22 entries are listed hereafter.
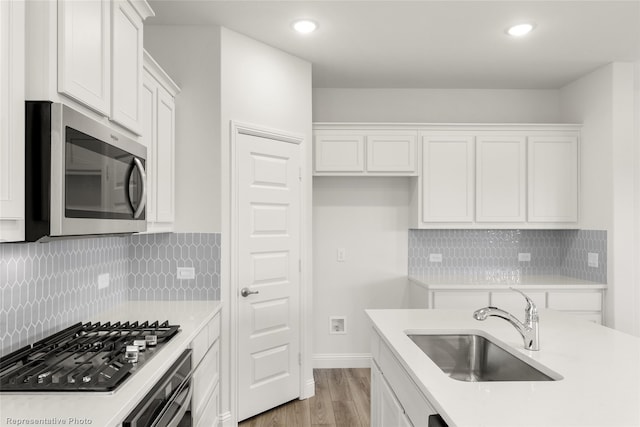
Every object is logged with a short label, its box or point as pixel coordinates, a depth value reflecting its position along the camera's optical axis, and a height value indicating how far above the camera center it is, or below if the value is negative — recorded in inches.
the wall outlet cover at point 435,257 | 178.5 -16.6
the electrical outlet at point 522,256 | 179.2 -16.1
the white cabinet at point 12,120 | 48.2 +10.0
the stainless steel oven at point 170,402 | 57.7 -26.9
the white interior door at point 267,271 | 127.3 -16.5
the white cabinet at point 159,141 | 98.0 +16.4
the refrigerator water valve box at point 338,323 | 177.2 -42.5
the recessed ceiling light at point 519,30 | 122.7 +50.0
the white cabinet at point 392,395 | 63.0 -29.3
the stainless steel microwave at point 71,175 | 53.0 +4.9
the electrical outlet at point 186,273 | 121.0 -15.6
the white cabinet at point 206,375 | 90.3 -35.1
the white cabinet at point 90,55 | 54.0 +21.4
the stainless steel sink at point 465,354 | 81.3 -25.8
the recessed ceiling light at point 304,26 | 120.0 +49.6
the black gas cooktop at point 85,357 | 55.5 -20.8
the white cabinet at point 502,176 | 165.8 +14.0
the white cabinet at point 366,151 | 165.3 +22.6
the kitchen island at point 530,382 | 49.6 -21.6
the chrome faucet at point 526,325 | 73.7 -17.3
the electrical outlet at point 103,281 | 101.0 -15.1
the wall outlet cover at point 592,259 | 158.7 -15.4
